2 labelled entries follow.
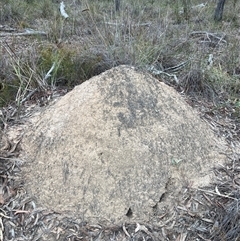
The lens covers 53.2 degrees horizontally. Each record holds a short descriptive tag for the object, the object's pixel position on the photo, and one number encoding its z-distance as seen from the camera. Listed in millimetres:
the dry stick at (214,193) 1250
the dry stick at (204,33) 2990
